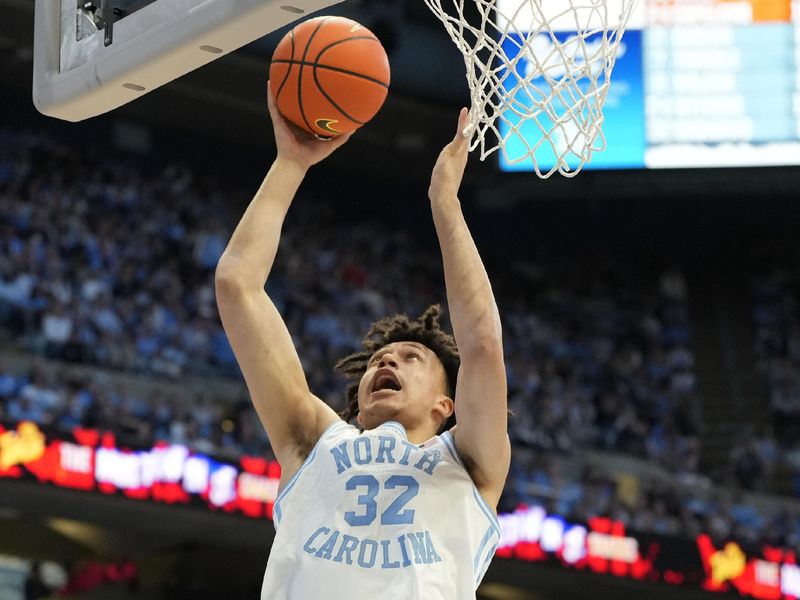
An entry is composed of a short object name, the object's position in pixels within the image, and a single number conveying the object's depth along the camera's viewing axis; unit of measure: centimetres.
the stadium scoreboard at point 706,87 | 1370
